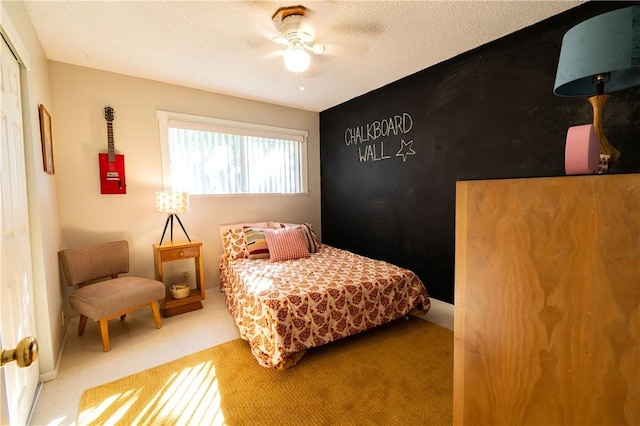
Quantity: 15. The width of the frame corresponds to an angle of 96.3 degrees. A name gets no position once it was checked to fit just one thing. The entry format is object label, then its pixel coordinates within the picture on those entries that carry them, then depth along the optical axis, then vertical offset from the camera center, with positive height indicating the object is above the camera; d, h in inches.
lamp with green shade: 38.4 +20.5
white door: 48.5 -6.8
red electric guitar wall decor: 109.7 +15.7
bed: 77.9 -28.1
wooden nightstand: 109.9 -23.3
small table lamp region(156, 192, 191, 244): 111.1 +1.8
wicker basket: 114.2 -33.9
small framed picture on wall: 80.4 +21.0
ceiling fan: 73.9 +47.6
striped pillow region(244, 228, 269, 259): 122.4 -17.7
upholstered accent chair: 86.3 -25.8
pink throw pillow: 119.1 -17.6
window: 125.9 +23.8
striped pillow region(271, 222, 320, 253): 131.6 -16.0
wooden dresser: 26.5 -11.6
